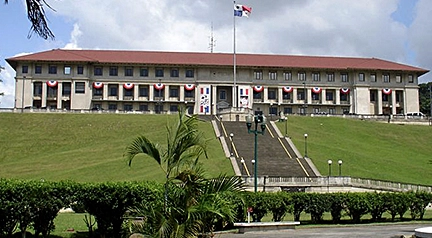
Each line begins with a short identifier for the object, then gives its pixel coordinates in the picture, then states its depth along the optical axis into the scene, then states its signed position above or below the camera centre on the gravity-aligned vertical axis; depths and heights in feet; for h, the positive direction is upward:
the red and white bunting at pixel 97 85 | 319.68 +34.42
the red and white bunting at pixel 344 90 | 333.01 +33.28
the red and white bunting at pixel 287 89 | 330.54 +33.55
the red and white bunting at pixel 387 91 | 335.26 +32.96
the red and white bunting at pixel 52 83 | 315.37 +34.97
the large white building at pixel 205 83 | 318.65 +36.53
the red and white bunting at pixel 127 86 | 321.32 +34.03
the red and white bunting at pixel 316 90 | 331.57 +33.05
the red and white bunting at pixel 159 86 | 321.93 +34.19
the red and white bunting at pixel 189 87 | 323.57 +33.81
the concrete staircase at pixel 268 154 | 162.20 -3.77
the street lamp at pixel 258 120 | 100.89 +4.39
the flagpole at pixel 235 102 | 312.83 +24.26
